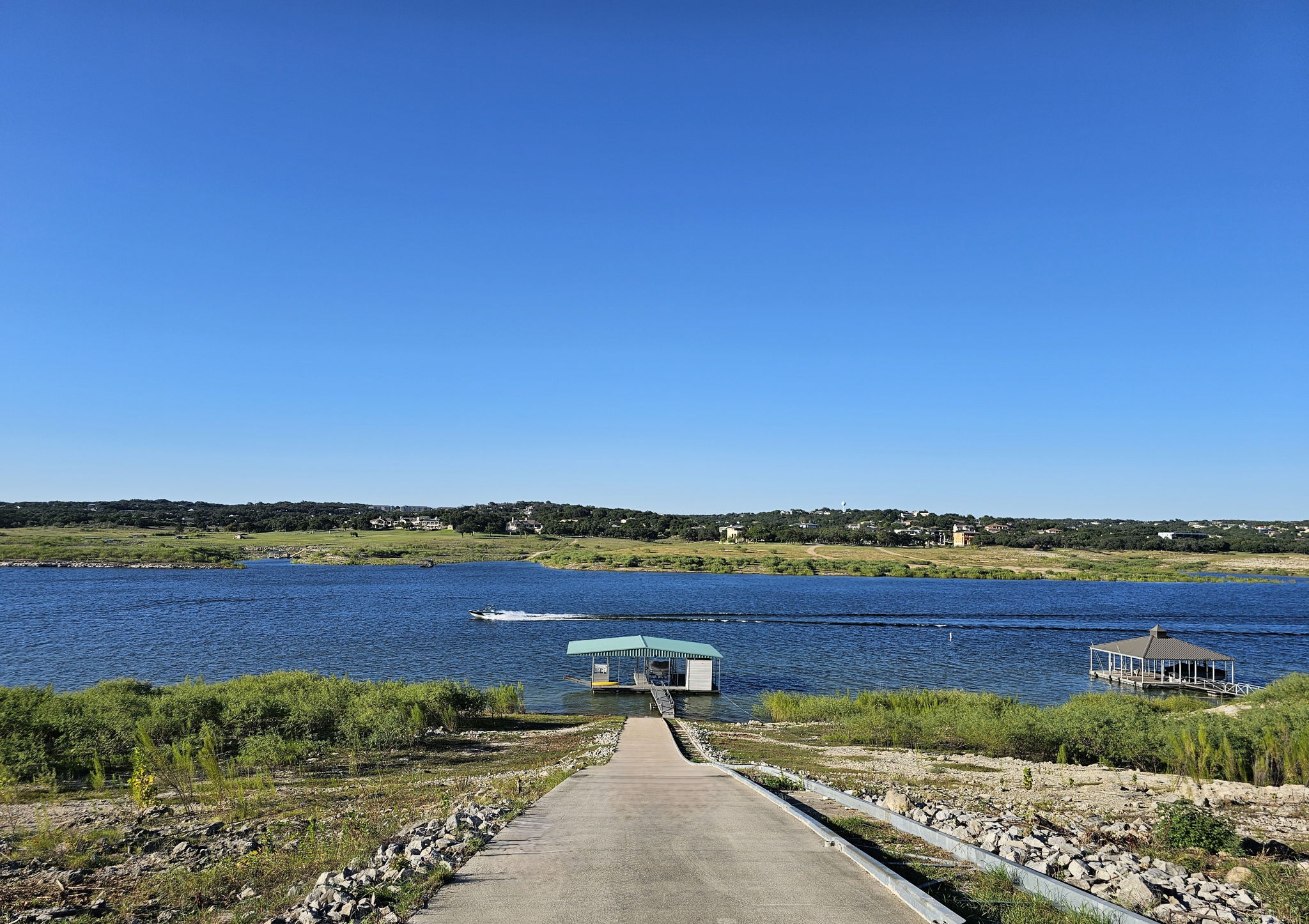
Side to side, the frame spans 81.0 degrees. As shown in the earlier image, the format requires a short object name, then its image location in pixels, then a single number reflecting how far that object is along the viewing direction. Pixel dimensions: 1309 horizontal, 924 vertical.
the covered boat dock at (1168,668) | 40.03
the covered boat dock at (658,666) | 37.88
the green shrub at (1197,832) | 10.02
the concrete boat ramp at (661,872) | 6.99
